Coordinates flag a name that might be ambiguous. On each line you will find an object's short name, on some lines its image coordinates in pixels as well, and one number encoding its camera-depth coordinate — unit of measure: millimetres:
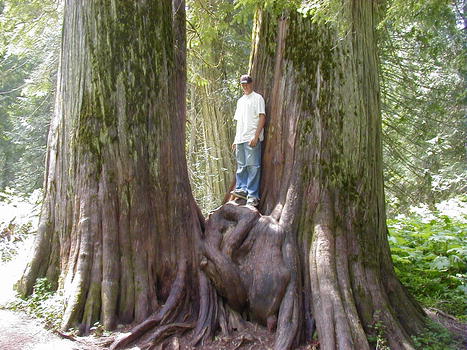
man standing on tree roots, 5914
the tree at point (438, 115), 9891
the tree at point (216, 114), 11211
